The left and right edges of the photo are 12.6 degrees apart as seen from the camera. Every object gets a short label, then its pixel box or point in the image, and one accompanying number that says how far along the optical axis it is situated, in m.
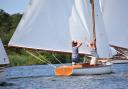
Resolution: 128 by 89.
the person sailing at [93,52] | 40.66
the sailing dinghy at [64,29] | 38.09
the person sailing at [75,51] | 39.22
